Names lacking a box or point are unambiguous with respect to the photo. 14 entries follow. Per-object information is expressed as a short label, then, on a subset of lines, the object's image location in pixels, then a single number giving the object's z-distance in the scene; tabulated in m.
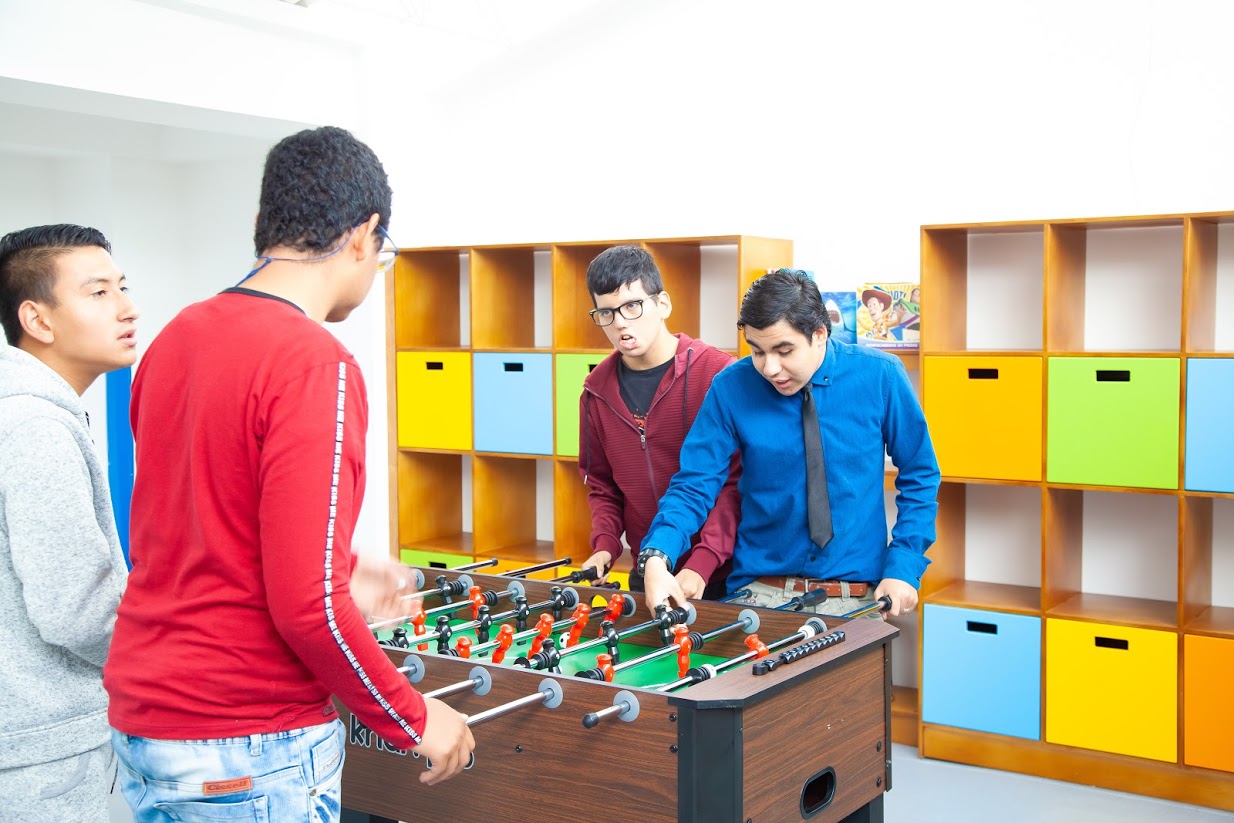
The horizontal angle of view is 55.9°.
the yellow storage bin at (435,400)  5.11
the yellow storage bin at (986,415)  3.96
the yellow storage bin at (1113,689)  3.74
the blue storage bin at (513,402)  4.86
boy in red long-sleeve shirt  1.45
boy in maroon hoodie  3.05
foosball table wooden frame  1.90
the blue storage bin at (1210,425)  3.63
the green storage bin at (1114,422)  3.73
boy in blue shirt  2.80
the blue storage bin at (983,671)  3.96
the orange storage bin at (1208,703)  3.64
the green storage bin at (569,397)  4.75
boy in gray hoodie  1.85
